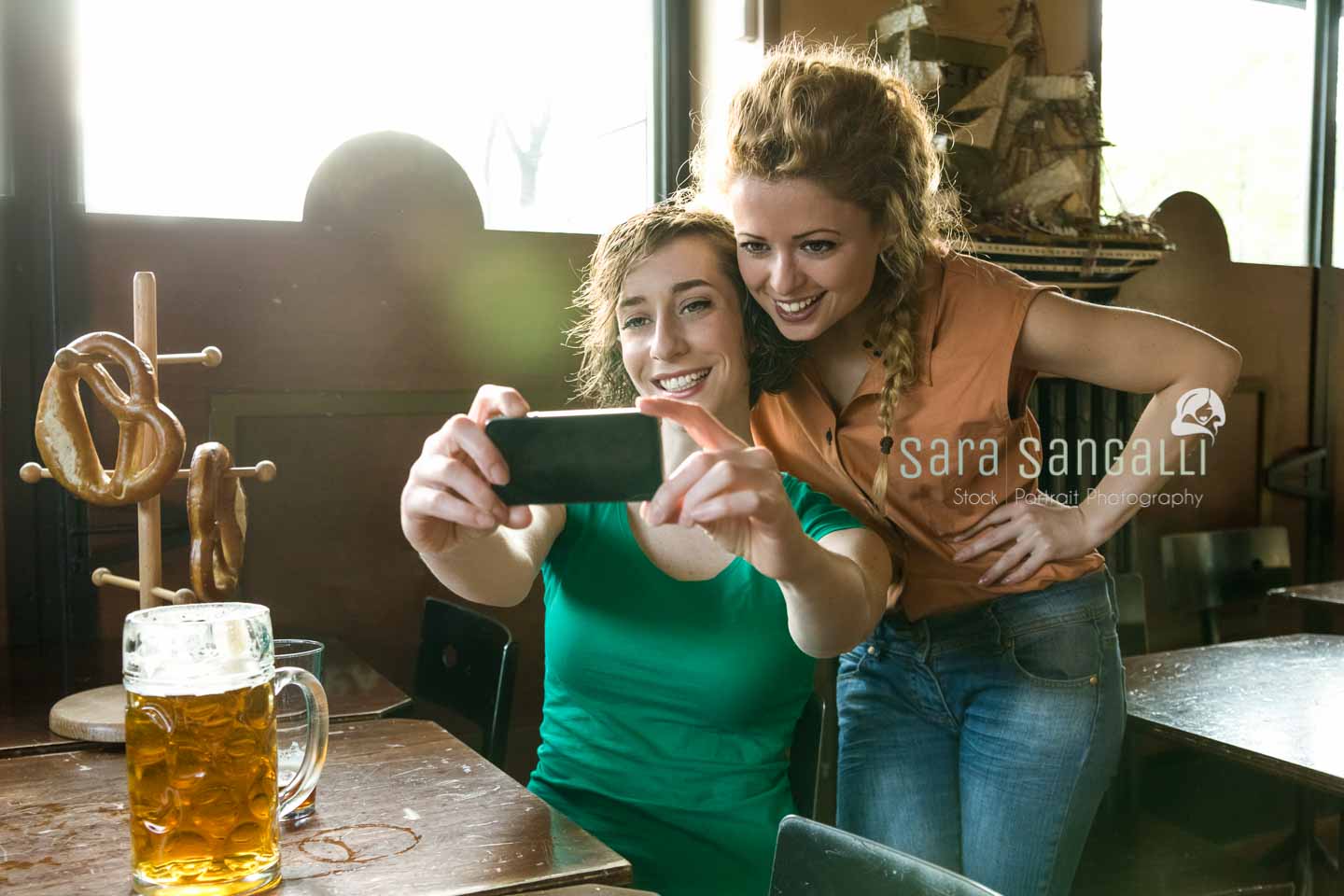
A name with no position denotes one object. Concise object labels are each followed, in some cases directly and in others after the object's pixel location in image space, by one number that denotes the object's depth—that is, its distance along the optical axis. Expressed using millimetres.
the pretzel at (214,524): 1339
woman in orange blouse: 1454
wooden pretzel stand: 1326
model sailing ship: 2760
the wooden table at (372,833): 914
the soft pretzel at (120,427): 1328
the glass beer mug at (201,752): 830
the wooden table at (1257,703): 1588
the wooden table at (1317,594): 2672
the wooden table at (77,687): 1436
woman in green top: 1252
